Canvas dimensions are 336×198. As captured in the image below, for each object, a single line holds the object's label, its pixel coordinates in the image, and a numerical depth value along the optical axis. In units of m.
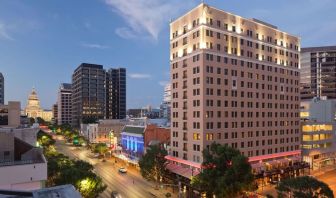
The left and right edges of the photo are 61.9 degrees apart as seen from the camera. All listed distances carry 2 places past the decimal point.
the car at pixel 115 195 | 56.92
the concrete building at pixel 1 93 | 194.77
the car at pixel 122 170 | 85.44
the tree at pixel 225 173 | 46.09
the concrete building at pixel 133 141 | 93.86
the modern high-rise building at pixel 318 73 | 180.38
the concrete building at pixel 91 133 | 151.38
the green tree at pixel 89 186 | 44.22
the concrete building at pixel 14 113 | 87.50
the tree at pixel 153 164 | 65.75
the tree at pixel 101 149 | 110.96
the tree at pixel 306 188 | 35.03
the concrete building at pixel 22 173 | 30.34
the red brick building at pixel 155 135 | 91.25
